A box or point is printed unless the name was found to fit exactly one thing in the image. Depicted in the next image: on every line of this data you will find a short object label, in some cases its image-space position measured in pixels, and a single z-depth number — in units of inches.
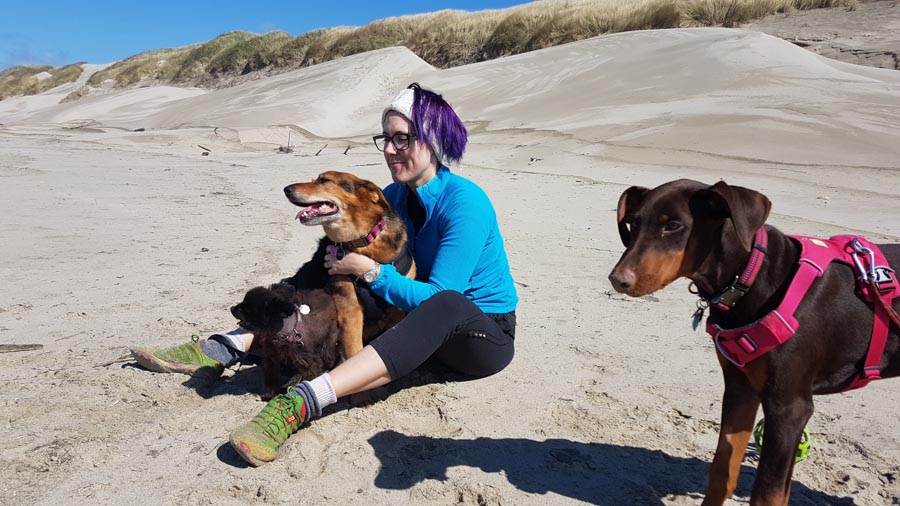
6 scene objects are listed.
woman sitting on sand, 117.2
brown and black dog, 140.9
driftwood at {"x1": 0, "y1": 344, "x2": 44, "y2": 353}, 153.1
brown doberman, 84.3
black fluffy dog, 134.4
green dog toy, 108.5
